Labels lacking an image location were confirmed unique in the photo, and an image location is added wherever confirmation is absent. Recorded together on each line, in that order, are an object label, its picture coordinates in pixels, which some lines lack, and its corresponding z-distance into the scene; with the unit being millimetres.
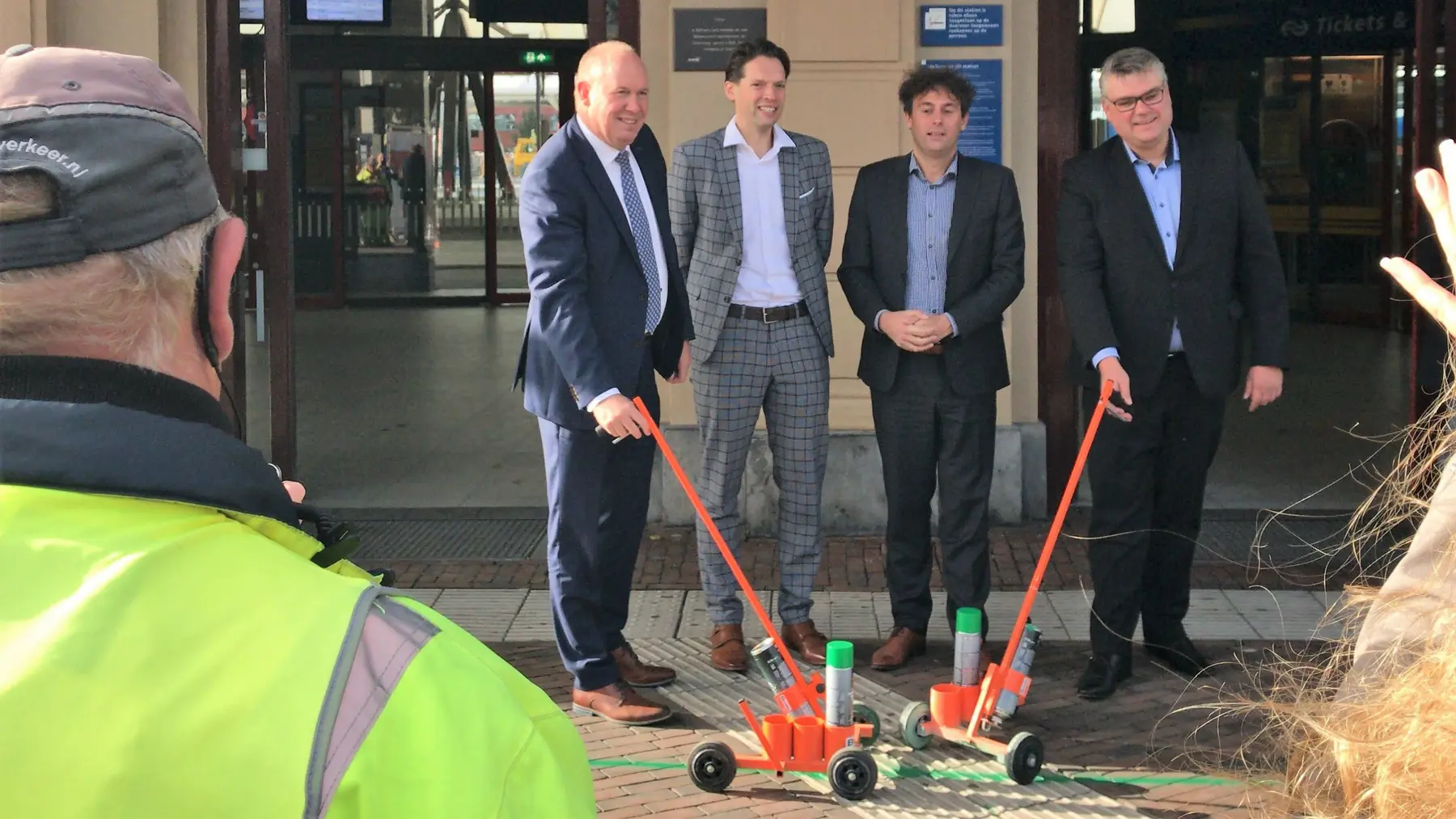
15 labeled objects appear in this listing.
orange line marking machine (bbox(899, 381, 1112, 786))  4430
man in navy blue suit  4828
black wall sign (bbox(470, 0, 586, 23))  17078
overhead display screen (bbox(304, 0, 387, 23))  16594
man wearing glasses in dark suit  5109
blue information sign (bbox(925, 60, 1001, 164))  7340
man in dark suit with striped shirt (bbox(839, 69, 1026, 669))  5418
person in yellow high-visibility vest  1063
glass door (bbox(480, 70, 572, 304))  18219
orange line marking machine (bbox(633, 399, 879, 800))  4090
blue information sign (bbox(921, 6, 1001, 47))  7332
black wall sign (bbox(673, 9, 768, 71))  7332
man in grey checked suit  5402
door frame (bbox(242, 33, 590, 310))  17625
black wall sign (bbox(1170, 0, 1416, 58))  15773
